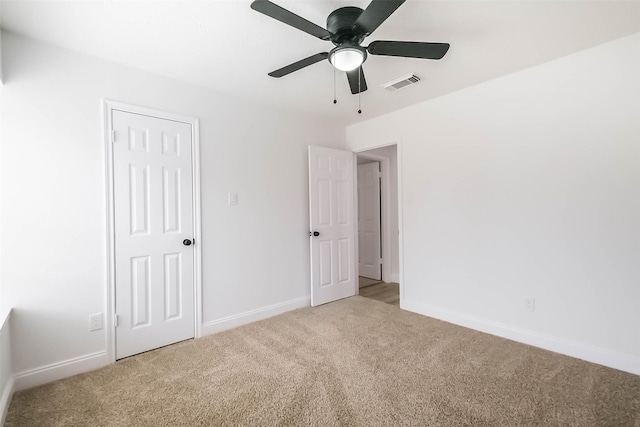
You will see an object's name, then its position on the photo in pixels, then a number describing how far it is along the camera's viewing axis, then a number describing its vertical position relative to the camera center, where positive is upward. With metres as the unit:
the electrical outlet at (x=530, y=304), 2.49 -0.80
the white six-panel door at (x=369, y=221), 4.89 -0.12
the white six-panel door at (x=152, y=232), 2.32 -0.12
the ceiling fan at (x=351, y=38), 1.43 +0.98
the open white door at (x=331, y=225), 3.54 -0.13
